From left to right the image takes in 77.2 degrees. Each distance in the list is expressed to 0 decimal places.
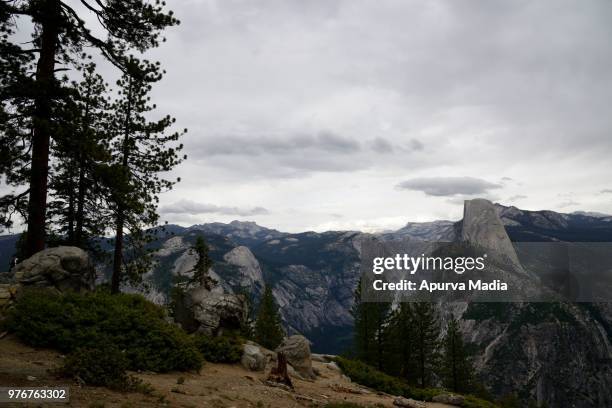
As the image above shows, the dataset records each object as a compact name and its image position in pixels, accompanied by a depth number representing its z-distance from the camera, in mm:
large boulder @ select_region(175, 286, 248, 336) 22156
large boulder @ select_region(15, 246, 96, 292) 15281
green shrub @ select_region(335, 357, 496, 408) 25828
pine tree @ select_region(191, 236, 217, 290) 30131
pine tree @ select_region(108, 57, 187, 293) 24297
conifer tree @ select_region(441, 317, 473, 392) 49438
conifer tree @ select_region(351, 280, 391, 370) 44031
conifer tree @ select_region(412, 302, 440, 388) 45219
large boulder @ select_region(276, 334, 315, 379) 22766
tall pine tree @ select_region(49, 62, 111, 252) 14812
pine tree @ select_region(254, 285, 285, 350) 48094
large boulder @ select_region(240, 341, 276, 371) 19672
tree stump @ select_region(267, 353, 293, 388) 17844
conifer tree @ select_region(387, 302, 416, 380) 44375
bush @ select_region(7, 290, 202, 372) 12906
